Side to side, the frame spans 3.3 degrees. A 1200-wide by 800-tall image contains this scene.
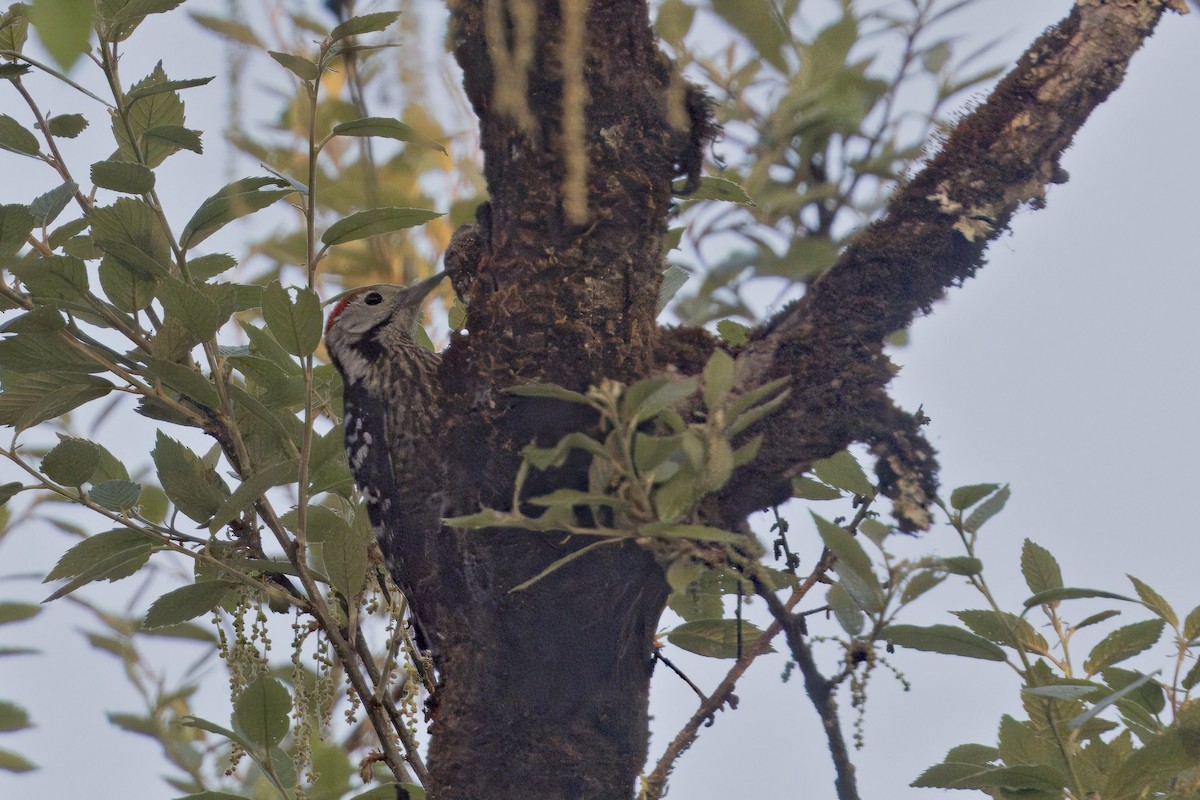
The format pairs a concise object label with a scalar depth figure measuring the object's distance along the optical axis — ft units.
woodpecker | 31.73
